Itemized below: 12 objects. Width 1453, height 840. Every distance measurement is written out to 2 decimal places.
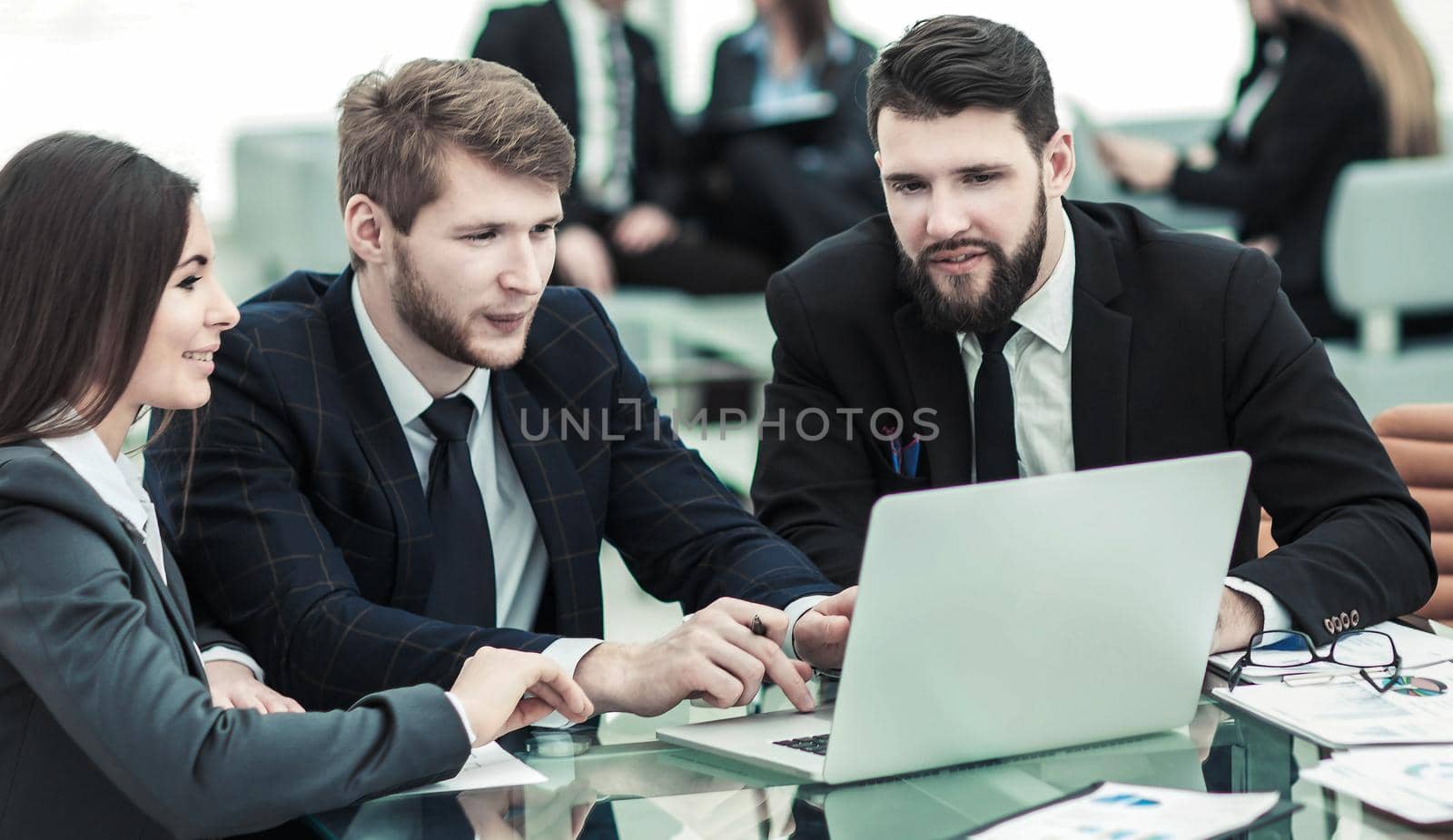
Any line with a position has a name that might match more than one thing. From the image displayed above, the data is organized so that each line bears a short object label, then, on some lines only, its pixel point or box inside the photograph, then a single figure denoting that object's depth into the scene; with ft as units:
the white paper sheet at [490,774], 7.54
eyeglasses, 8.10
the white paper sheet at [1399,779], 7.26
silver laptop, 7.33
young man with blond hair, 8.24
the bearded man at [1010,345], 8.84
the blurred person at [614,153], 17.35
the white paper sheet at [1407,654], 8.06
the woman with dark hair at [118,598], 7.27
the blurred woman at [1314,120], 15.16
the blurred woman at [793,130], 17.75
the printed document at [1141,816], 7.16
